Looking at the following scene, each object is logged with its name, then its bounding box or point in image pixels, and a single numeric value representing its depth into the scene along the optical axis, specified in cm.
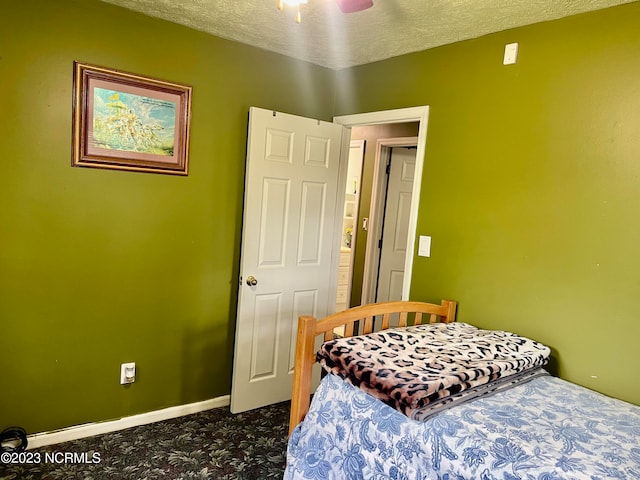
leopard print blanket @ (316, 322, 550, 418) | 142
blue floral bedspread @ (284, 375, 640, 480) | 119
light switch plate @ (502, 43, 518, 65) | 203
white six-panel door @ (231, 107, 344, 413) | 259
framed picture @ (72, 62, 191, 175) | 212
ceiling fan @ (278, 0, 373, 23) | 141
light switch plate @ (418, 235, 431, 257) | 241
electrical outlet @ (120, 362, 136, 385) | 240
